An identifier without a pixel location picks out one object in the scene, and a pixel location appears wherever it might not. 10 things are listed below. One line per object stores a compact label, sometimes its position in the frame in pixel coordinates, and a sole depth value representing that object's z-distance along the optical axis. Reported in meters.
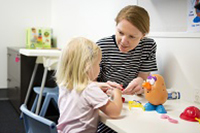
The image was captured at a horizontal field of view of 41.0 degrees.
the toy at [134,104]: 1.25
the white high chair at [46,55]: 2.53
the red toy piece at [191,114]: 1.09
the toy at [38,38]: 3.44
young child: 1.10
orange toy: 1.20
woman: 1.61
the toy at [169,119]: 1.06
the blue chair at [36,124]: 1.01
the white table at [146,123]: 0.95
